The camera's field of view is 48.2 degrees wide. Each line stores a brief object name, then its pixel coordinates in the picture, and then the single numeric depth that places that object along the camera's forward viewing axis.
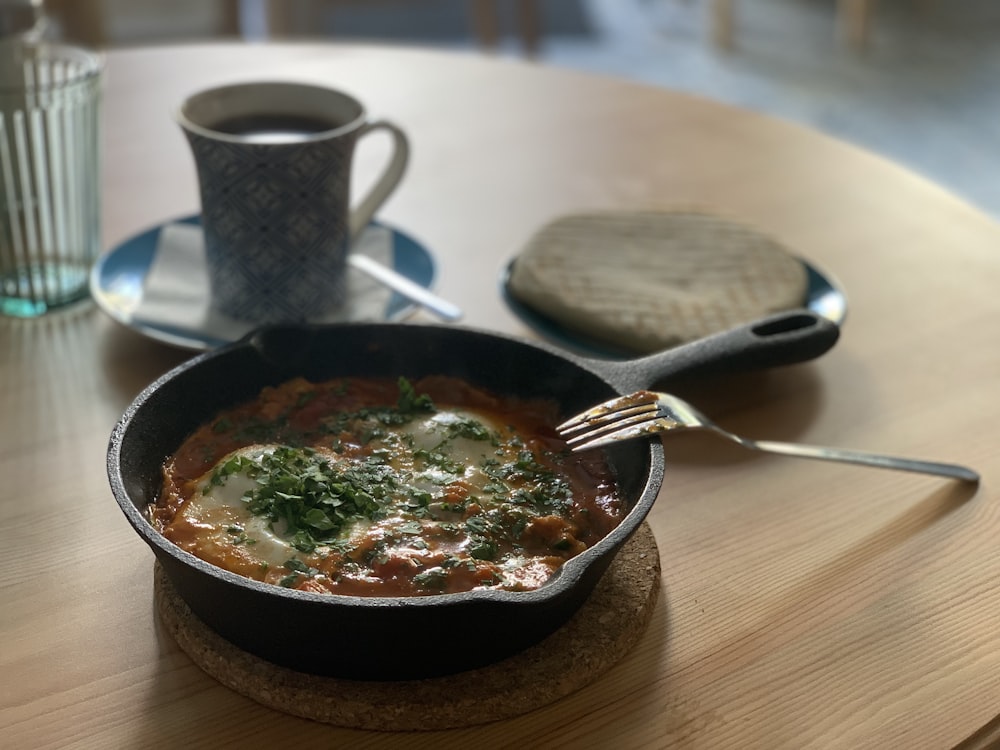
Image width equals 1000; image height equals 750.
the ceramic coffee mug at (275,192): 1.21
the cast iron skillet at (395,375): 0.73
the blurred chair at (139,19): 2.65
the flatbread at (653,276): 1.25
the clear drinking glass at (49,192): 1.29
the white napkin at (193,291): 1.25
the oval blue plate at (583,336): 1.25
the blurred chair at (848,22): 5.12
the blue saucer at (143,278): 1.23
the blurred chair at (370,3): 3.90
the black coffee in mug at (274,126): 1.30
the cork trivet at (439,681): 0.78
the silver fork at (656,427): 0.93
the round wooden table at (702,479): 0.80
